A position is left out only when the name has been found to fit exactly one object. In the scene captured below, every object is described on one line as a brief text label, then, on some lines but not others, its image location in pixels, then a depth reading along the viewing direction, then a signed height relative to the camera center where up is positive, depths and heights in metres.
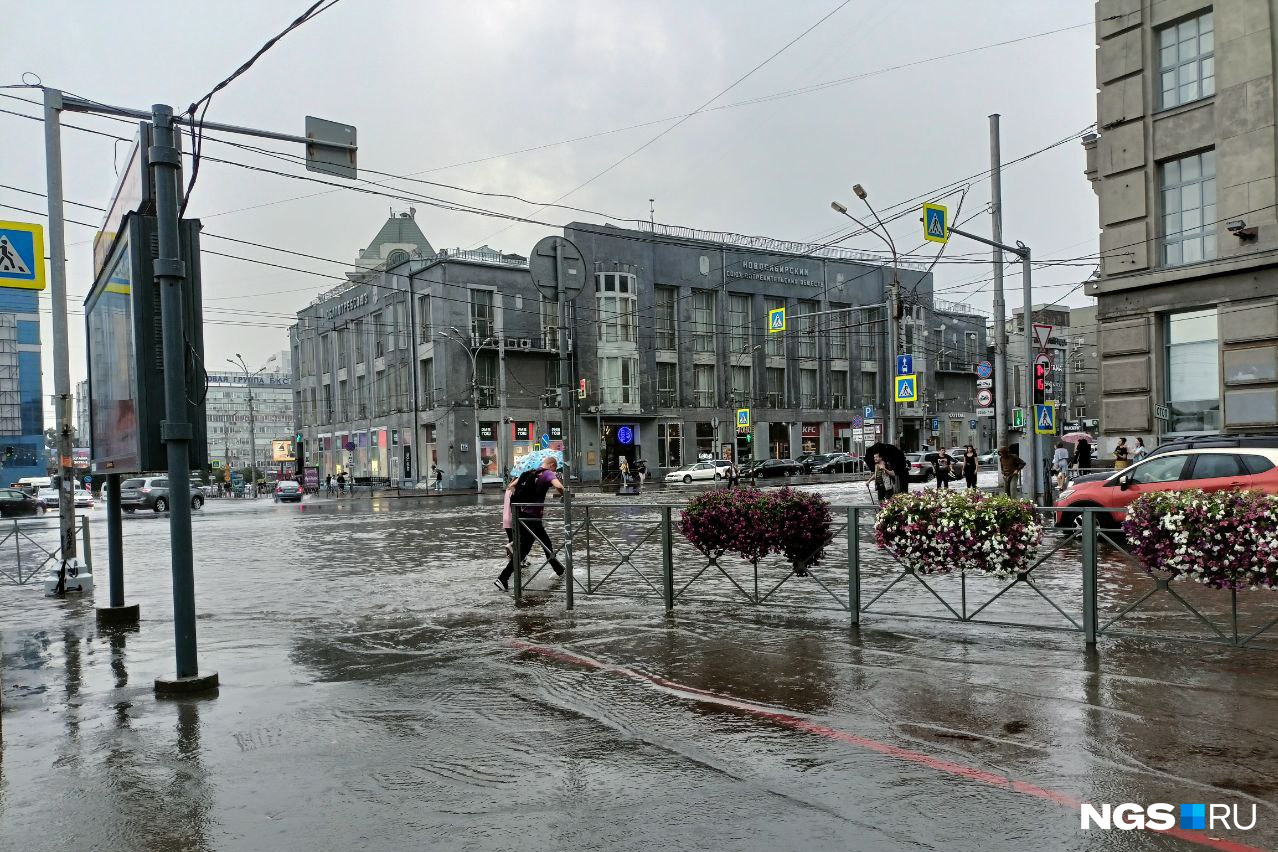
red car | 14.01 -1.23
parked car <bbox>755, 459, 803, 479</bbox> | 56.25 -3.68
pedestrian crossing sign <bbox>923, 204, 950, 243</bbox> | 21.72 +4.18
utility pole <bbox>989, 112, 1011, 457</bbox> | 23.55 +3.63
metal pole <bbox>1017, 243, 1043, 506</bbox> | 22.56 +0.06
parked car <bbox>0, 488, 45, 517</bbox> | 42.84 -3.50
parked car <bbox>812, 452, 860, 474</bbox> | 60.16 -3.75
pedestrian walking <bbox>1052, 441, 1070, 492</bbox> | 29.09 -1.91
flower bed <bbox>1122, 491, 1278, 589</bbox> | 6.82 -1.05
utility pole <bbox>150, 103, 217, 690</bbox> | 7.04 +0.12
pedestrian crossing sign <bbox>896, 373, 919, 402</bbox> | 31.38 +0.53
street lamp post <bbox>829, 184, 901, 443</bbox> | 27.40 +3.52
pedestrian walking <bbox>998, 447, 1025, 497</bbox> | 23.88 -1.64
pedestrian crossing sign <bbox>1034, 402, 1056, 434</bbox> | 22.28 -0.41
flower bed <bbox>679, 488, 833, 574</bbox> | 9.42 -1.19
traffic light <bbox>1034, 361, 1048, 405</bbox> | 22.55 +0.42
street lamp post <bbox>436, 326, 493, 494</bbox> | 52.06 +2.54
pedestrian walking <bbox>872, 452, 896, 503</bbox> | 19.23 -1.61
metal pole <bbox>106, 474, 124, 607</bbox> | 10.00 -1.23
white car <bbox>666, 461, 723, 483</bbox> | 53.53 -3.59
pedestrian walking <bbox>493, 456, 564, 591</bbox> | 11.61 -1.02
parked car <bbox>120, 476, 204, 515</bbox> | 41.41 -3.17
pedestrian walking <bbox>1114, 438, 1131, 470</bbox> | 20.48 -1.27
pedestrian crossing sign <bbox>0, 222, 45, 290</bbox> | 10.82 +1.99
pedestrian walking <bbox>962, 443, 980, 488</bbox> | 32.16 -2.27
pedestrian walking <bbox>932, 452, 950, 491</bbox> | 34.32 -2.54
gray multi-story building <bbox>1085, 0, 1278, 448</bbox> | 19.16 +3.92
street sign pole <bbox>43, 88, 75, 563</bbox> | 13.17 +1.66
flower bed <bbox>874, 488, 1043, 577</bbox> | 8.05 -1.13
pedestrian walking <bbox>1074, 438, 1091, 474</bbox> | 28.64 -1.71
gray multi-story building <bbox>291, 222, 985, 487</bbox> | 55.25 +3.52
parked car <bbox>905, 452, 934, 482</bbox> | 49.28 -3.48
